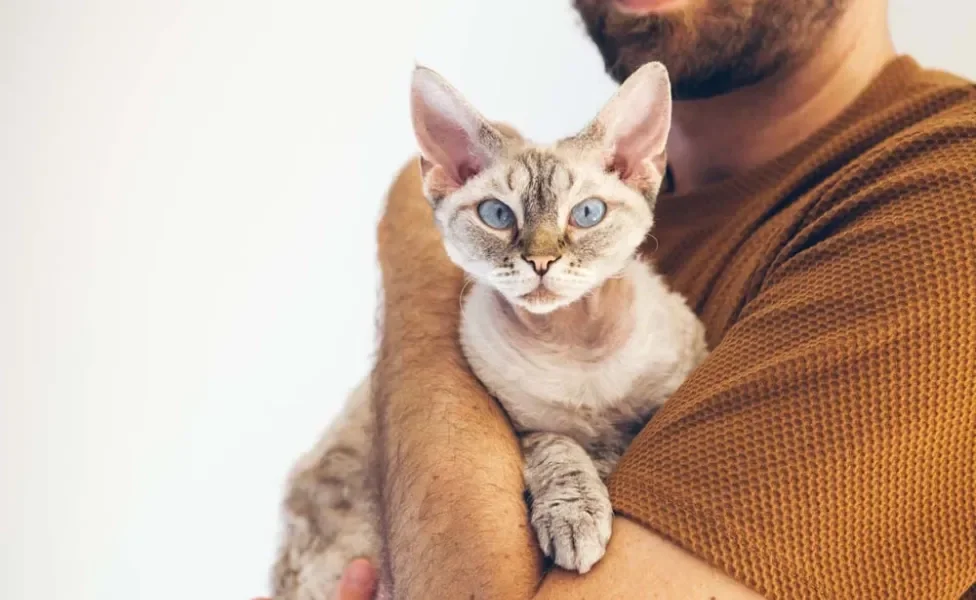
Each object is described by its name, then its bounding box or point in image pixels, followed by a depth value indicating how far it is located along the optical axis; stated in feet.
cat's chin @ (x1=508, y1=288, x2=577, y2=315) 1.80
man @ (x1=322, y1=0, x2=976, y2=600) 1.58
